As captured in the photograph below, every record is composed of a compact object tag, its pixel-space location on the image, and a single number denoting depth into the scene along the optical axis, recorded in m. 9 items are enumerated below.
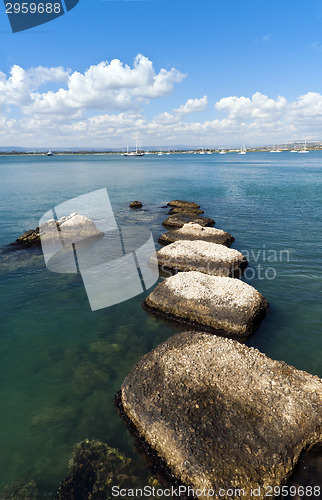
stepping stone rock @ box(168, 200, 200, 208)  39.44
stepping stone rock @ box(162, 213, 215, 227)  30.05
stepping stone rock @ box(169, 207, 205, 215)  36.94
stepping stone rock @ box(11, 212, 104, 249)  24.59
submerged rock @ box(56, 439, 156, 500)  6.63
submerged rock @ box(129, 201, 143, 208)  42.80
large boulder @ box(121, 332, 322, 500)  6.35
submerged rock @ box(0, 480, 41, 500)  6.61
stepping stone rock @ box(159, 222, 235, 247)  23.27
